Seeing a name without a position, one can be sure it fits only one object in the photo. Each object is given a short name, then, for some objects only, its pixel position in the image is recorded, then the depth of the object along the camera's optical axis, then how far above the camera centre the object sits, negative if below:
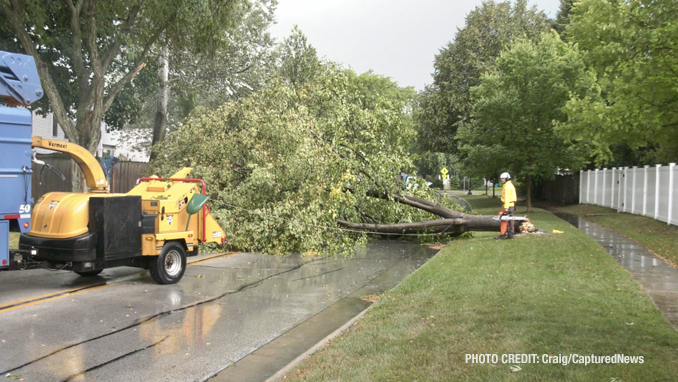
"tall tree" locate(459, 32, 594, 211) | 26.12 +3.83
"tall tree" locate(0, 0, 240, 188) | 14.62 +4.49
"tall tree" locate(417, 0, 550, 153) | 37.19 +8.82
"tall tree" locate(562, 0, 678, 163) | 16.03 +3.83
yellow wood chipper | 8.46 -0.83
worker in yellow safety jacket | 15.86 -0.60
